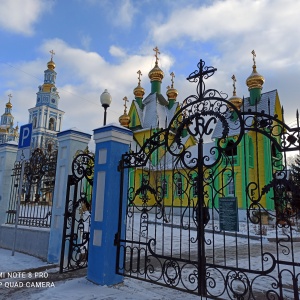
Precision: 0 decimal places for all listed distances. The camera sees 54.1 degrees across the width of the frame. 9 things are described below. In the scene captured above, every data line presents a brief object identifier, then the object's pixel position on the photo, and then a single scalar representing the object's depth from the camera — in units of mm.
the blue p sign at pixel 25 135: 7770
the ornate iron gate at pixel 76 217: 5906
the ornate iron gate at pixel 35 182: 7898
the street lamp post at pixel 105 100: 6832
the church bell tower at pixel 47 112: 48094
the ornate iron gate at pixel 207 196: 3848
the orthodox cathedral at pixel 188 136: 20703
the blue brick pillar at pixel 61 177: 6616
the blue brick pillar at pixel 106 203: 4992
